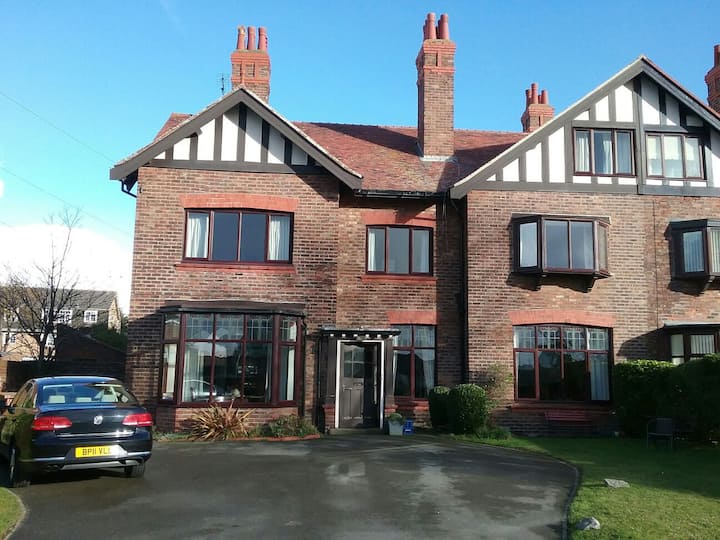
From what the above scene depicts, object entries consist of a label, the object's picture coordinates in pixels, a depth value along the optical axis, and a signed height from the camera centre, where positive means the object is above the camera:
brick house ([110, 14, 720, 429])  15.32 +2.49
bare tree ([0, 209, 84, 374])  22.56 +1.88
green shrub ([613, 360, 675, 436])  14.49 -0.60
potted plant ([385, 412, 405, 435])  15.10 -1.47
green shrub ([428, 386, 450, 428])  15.25 -1.04
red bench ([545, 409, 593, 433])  15.76 -1.33
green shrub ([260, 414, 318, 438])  14.41 -1.54
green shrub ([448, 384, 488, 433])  14.58 -1.07
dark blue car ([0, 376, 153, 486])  8.29 -0.99
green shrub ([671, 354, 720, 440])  12.23 -0.59
